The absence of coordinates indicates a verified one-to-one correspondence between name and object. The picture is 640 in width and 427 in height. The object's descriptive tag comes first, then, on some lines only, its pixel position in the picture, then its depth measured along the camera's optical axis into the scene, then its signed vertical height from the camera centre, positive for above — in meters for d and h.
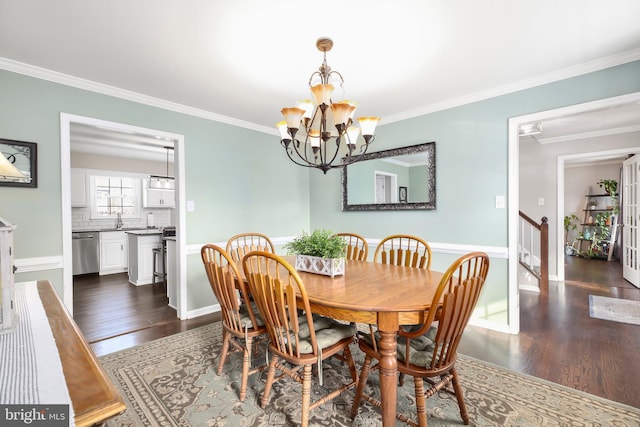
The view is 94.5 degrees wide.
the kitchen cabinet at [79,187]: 5.37 +0.47
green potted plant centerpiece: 1.91 -0.28
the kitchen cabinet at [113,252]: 5.36 -0.73
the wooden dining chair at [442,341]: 1.28 -0.65
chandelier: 1.86 +0.61
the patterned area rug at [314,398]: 1.60 -1.13
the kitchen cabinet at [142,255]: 4.70 -0.68
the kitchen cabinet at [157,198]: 6.09 +0.30
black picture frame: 2.26 +0.44
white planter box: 1.90 -0.36
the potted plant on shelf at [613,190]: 6.11 +0.40
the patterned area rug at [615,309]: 3.03 -1.11
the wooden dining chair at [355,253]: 2.66 -0.39
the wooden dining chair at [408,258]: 2.22 -0.38
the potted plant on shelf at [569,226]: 6.79 -0.39
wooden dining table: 1.33 -0.43
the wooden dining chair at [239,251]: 2.67 -0.38
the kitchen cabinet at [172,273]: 3.57 -0.75
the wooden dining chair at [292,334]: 1.40 -0.68
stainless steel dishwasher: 5.17 -0.70
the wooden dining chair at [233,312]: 1.77 -0.64
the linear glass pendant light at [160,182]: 5.44 +0.56
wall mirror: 3.32 +0.37
